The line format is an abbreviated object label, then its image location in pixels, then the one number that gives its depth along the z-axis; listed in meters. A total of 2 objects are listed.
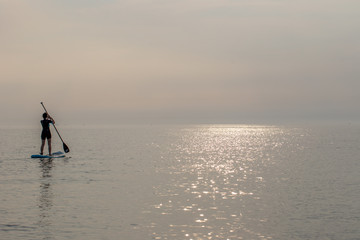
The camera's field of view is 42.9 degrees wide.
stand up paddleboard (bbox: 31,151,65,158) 42.05
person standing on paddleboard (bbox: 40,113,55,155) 40.03
